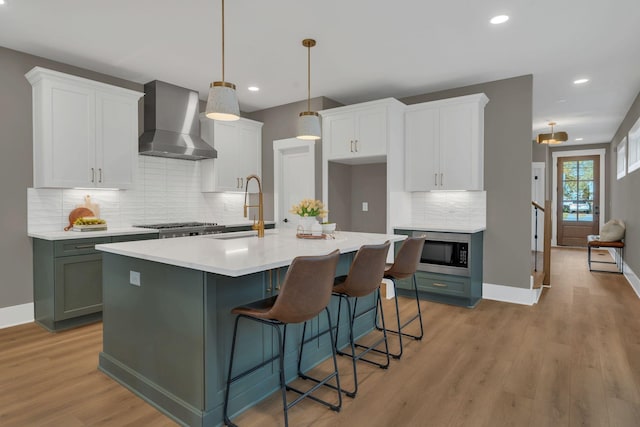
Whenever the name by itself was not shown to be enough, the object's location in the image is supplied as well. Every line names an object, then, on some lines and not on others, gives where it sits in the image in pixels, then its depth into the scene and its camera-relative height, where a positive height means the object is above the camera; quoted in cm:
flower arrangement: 308 -3
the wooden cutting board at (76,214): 406 -8
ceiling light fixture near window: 673 +124
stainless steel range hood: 451 +105
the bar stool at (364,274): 240 -46
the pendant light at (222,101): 255 +73
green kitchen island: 200 -69
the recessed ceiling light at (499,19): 309 +156
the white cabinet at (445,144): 448 +76
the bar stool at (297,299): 187 -49
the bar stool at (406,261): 296 -45
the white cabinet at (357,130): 472 +101
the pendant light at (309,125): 342 +74
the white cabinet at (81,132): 368 +79
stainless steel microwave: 429 -57
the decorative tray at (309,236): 306 -25
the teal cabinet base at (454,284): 429 -95
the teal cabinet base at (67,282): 348 -73
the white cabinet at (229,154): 538 +79
